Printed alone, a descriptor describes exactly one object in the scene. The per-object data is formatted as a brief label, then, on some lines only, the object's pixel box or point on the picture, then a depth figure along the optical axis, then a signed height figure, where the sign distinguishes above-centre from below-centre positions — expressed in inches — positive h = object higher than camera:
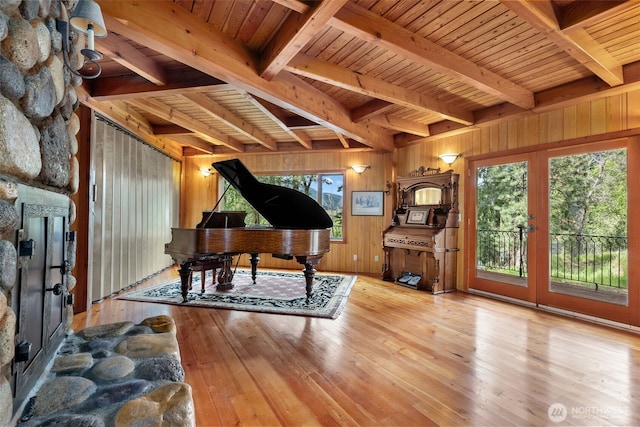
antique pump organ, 177.3 -8.7
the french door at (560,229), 125.4 -4.1
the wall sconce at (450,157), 182.9 +37.6
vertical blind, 148.6 +4.4
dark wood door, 42.3 -12.4
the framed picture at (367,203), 229.1 +12.4
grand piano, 131.6 -6.7
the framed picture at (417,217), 188.4 +1.6
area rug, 139.6 -40.1
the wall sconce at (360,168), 228.5 +38.4
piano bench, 149.7 -23.9
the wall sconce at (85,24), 53.4 +35.1
